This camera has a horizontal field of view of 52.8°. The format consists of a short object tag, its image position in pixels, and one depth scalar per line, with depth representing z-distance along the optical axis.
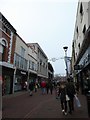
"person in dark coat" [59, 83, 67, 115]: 4.24
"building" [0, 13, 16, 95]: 10.22
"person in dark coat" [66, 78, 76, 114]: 4.43
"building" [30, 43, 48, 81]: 23.76
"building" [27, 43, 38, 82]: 17.87
